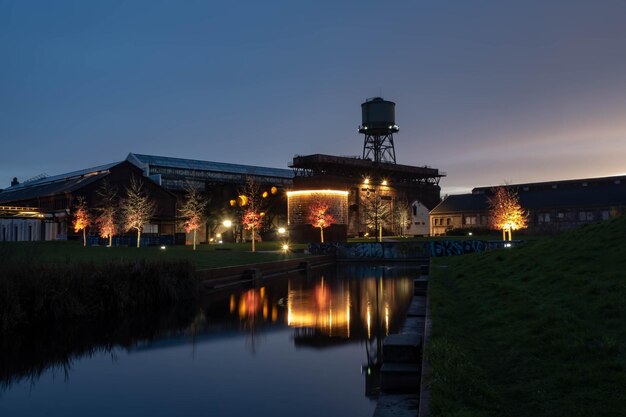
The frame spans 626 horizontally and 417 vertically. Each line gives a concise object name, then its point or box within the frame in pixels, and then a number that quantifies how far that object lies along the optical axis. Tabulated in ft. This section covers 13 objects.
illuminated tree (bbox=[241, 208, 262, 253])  177.25
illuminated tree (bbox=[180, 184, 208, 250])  188.75
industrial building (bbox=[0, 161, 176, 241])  184.55
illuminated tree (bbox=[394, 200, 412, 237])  276.00
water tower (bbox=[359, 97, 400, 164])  293.43
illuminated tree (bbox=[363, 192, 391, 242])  245.24
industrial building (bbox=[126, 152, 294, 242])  235.20
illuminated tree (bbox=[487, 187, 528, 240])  188.14
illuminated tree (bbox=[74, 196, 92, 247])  174.91
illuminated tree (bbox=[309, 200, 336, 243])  194.94
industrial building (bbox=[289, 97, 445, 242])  257.34
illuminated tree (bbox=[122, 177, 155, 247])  170.09
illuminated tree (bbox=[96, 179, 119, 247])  166.09
